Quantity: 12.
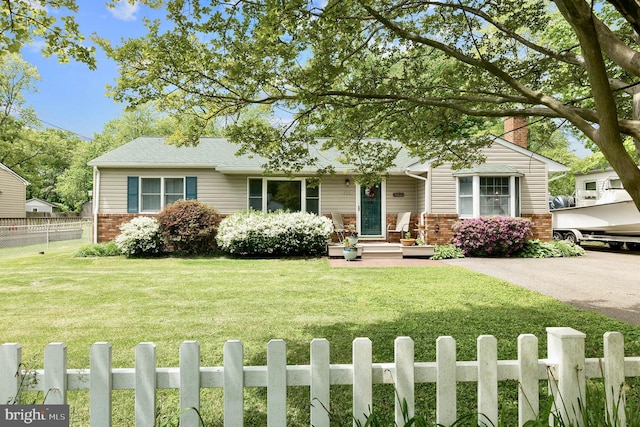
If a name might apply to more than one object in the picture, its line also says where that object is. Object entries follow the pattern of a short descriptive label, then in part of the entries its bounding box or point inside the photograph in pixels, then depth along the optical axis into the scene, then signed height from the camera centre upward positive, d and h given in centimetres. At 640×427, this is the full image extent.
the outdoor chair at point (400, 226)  1395 -5
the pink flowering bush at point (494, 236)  1213 -37
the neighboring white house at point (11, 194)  2489 +221
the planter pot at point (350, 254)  1158 -90
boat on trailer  1268 +10
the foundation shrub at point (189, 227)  1232 -5
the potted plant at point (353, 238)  1212 -43
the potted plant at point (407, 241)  1256 -55
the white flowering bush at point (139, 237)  1205 -37
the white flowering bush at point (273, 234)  1203 -28
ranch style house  1323 +134
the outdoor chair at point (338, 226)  1401 -4
